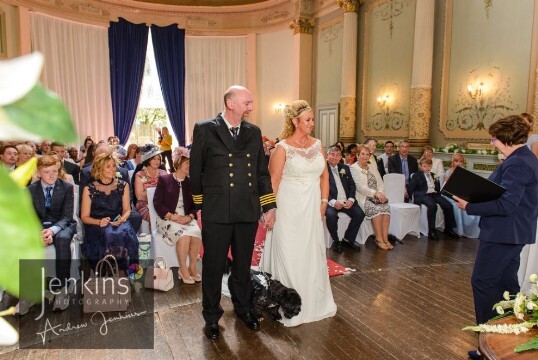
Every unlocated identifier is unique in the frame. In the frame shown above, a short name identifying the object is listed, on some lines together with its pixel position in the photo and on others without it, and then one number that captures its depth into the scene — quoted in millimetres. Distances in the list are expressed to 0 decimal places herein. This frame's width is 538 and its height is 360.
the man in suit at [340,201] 5676
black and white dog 3221
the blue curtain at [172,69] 13398
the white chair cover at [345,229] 5794
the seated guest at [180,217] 4375
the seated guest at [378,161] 7215
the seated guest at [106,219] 4066
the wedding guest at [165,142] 11828
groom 2926
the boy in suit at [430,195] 6305
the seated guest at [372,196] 5836
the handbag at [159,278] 4047
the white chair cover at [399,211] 6113
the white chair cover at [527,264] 3592
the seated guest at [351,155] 7672
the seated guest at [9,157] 4738
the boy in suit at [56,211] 3811
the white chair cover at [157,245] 4544
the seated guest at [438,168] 7050
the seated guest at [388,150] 8021
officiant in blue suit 2559
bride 3303
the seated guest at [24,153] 4761
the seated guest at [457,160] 6875
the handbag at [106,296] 3512
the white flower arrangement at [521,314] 1923
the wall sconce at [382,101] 9625
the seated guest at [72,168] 6534
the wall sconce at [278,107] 13389
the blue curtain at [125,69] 12719
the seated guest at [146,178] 5027
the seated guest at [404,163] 7168
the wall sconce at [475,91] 7504
